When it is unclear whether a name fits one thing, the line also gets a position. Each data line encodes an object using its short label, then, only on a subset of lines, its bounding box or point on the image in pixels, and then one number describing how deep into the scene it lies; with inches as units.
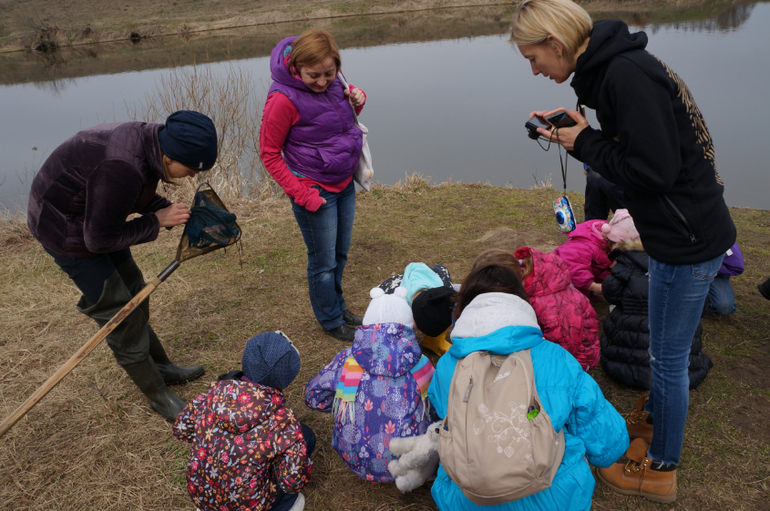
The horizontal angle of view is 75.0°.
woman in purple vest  95.7
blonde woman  56.0
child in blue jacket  61.7
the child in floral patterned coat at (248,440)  68.1
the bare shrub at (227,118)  258.7
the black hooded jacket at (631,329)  91.6
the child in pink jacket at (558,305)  90.8
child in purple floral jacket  74.6
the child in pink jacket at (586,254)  114.3
